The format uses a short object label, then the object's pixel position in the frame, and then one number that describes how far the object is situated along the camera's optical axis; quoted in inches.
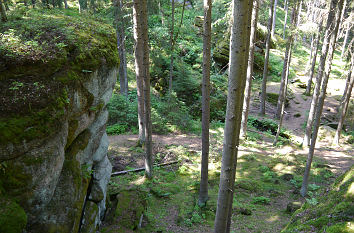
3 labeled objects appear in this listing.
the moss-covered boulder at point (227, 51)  951.0
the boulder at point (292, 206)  350.2
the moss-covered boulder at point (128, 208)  281.3
